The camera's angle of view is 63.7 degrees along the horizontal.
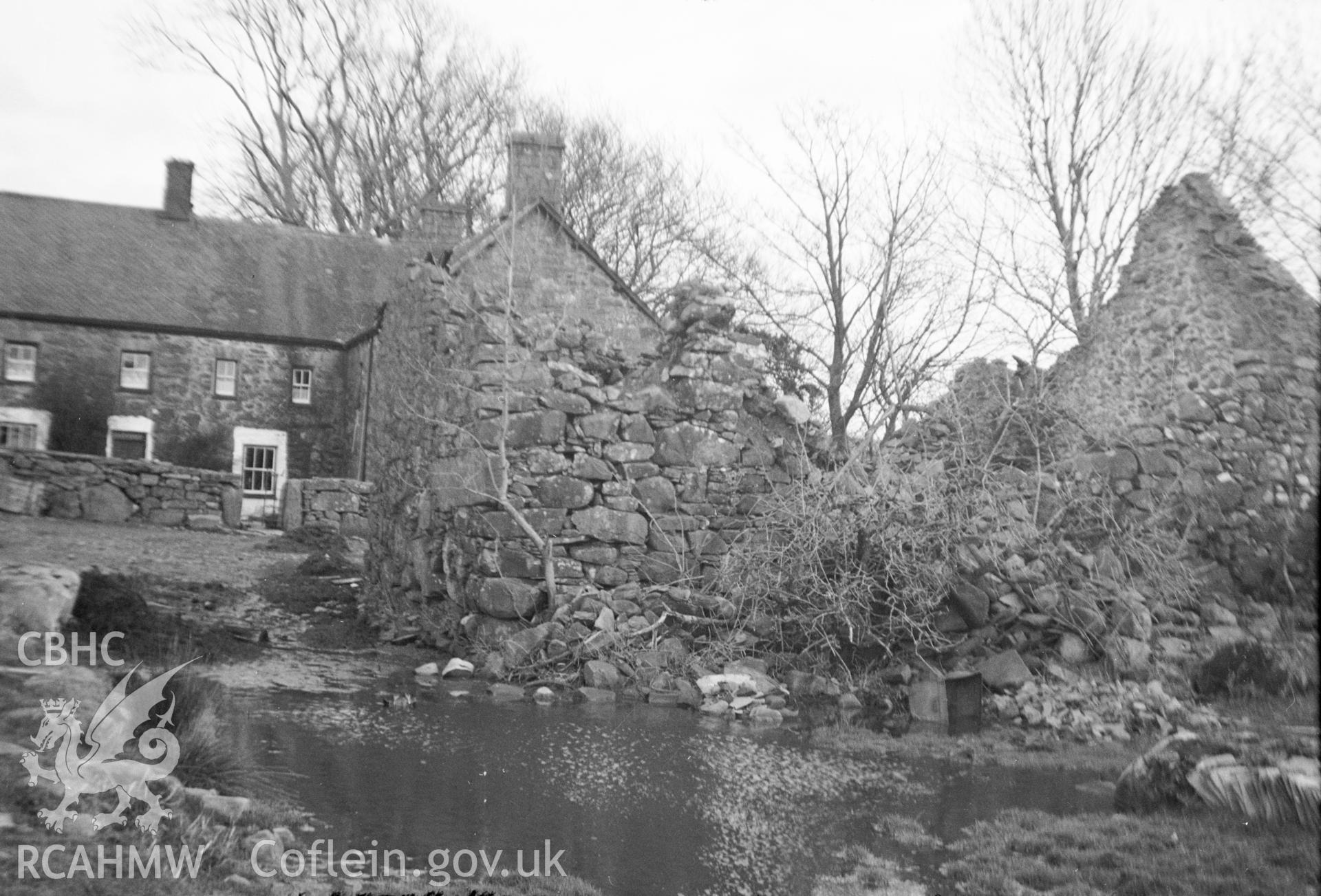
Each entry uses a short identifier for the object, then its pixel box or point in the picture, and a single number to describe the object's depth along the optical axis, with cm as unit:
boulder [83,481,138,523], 1895
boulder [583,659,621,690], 898
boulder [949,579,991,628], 928
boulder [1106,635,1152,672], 898
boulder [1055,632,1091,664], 918
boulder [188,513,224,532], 1972
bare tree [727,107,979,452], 1656
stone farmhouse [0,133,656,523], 2558
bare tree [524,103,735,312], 2694
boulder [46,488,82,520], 1870
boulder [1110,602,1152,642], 933
